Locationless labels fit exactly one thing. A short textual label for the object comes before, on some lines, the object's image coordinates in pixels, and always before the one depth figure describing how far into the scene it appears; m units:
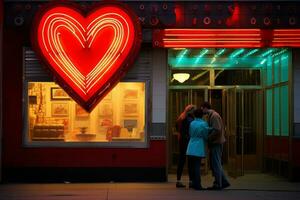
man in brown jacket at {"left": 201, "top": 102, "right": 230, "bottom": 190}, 13.86
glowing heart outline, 14.65
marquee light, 14.80
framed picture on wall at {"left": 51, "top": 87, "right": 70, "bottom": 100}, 15.61
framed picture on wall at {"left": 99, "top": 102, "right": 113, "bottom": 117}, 15.78
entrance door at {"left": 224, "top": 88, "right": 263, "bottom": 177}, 17.09
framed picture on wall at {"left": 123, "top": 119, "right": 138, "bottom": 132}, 15.75
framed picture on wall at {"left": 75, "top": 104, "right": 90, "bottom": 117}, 15.74
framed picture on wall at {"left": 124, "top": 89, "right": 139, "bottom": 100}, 15.69
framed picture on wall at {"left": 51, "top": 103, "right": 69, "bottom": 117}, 15.76
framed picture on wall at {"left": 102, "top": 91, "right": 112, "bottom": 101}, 15.74
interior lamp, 17.75
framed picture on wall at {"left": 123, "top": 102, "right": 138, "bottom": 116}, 15.76
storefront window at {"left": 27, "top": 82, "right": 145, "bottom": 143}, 15.66
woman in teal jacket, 13.78
